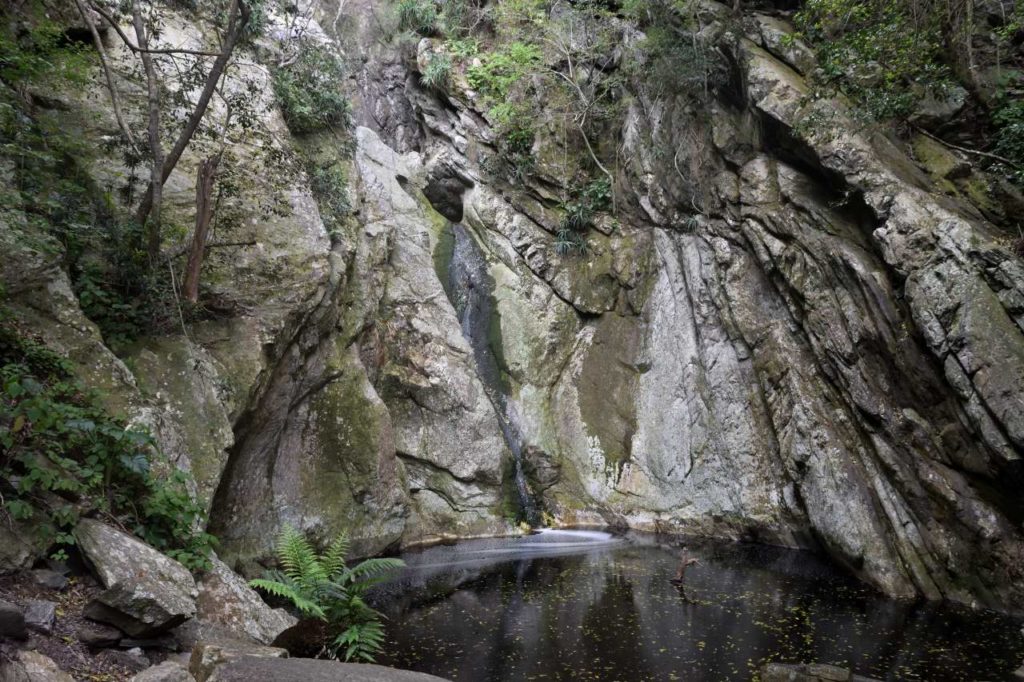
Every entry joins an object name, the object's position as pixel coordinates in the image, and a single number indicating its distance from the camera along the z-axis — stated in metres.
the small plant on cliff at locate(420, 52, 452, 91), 22.02
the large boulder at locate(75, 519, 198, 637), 5.52
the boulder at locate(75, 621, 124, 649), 5.32
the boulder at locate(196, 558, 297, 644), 6.80
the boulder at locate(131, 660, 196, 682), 4.86
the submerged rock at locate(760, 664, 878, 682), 7.44
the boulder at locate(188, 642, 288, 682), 5.22
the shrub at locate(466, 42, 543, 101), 21.23
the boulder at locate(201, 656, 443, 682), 5.16
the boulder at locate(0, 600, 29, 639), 4.57
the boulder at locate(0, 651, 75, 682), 4.21
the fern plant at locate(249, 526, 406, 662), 7.96
